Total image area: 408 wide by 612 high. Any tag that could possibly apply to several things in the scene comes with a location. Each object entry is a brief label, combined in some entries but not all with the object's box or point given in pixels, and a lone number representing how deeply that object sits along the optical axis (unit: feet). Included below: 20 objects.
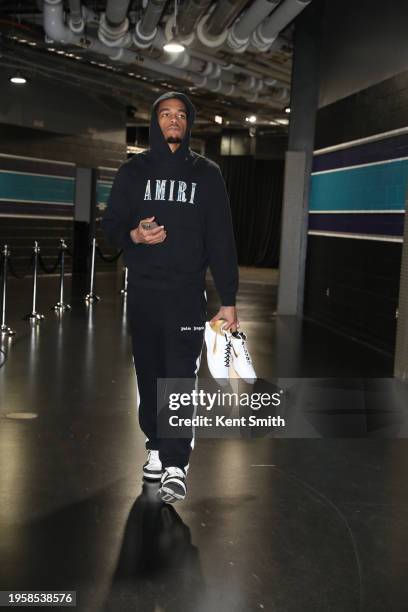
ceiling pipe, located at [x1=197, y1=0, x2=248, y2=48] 26.58
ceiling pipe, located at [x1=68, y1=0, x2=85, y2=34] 28.70
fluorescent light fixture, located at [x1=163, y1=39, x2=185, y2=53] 30.58
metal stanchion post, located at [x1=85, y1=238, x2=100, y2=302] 36.11
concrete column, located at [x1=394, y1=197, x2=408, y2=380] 19.75
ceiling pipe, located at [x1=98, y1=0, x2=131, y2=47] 27.73
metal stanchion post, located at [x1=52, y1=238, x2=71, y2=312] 32.15
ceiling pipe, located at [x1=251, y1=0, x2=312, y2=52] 26.63
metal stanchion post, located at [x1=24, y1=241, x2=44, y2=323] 28.57
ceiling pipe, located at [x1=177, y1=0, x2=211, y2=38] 26.15
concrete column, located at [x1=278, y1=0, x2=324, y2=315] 32.65
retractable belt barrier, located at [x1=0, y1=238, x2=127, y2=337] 25.38
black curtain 76.89
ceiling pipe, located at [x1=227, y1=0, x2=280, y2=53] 26.56
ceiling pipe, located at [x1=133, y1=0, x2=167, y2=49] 27.09
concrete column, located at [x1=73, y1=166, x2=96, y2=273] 54.65
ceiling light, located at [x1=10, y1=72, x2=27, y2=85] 38.40
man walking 10.56
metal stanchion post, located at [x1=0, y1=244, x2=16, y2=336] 25.13
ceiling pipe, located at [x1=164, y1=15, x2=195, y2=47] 30.25
